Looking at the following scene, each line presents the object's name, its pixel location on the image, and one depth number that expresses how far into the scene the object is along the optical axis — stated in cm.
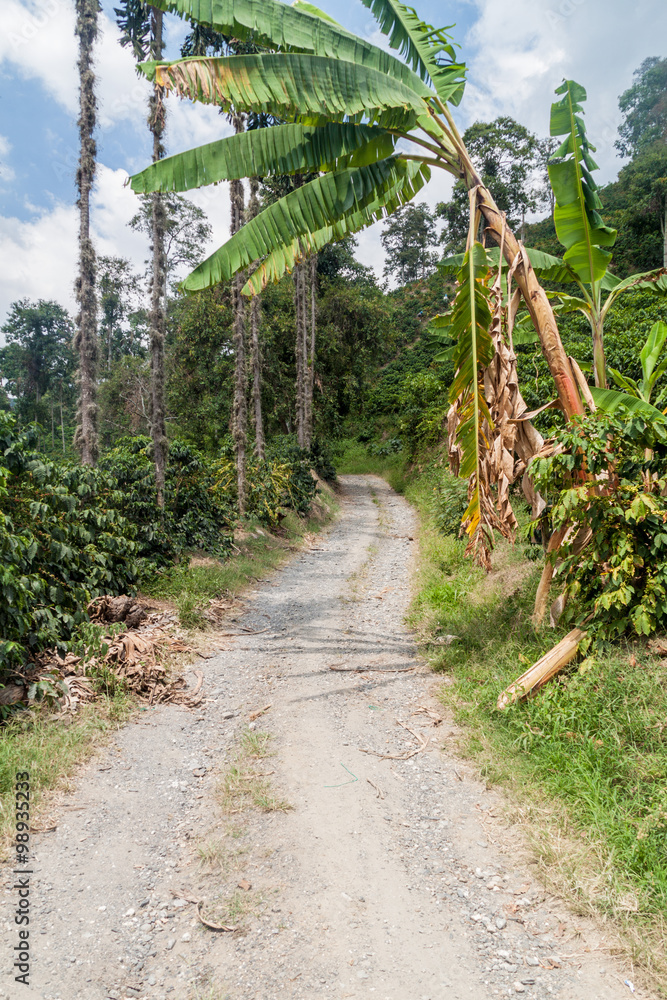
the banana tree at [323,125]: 482
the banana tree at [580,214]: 537
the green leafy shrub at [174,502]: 912
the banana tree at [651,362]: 567
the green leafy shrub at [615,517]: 429
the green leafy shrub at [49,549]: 486
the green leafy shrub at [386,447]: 3099
